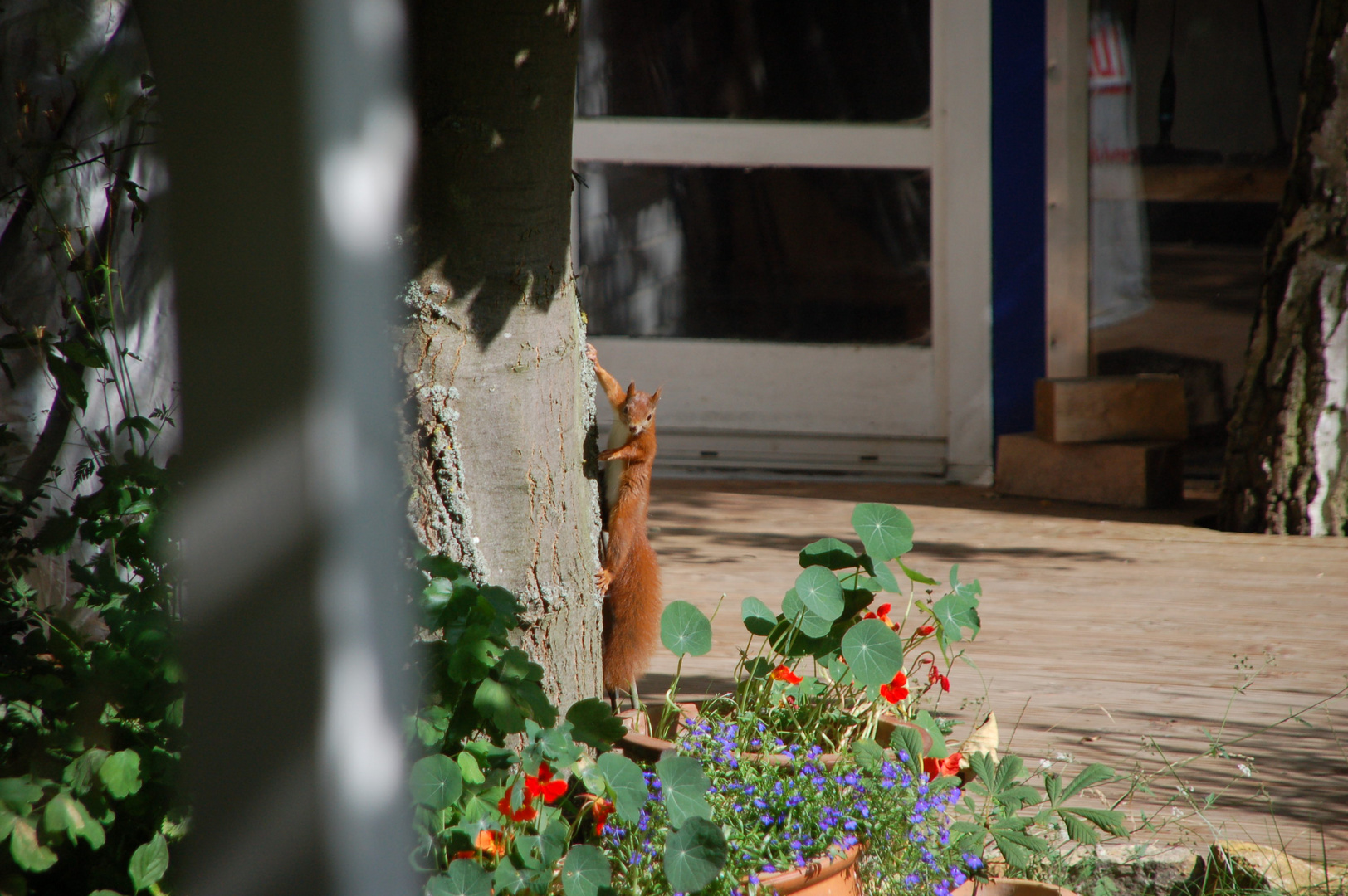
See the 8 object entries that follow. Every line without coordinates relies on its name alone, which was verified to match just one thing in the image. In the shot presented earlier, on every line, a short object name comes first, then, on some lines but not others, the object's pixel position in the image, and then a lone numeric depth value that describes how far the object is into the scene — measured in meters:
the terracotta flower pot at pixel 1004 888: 11.54
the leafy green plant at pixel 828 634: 12.78
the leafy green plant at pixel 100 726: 8.46
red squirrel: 12.93
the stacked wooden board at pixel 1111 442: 14.35
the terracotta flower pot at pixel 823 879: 10.45
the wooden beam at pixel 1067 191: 14.53
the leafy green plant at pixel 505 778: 9.27
